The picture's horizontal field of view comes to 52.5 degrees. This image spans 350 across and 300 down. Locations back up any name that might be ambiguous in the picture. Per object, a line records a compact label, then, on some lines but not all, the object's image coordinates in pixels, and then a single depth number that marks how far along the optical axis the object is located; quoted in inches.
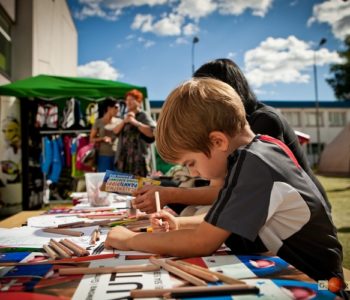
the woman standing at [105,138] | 165.8
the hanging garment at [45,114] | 218.2
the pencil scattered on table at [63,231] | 49.0
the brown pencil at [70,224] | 55.9
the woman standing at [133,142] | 153.9
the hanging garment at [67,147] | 219.9
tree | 1179.3
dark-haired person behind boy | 56.2
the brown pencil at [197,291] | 23.1
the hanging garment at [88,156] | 168.9
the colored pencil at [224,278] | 25.1
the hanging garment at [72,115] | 216.5
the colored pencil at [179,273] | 25.1
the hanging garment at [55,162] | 218.2
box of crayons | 57.0
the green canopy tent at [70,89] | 201.2
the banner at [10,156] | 213.0
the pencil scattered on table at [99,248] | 38.0
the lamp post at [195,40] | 705.7
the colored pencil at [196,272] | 25.7
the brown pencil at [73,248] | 36.2
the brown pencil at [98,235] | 45.2
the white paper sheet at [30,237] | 43.4
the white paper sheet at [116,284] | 24.2
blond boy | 32.7
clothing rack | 221.6
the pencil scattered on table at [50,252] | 35.6
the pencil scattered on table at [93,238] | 43.1
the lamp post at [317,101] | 941.2
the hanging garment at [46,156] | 218.7
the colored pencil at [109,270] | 28.4
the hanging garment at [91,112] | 219.9
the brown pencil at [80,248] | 36.4
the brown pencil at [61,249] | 35.8
